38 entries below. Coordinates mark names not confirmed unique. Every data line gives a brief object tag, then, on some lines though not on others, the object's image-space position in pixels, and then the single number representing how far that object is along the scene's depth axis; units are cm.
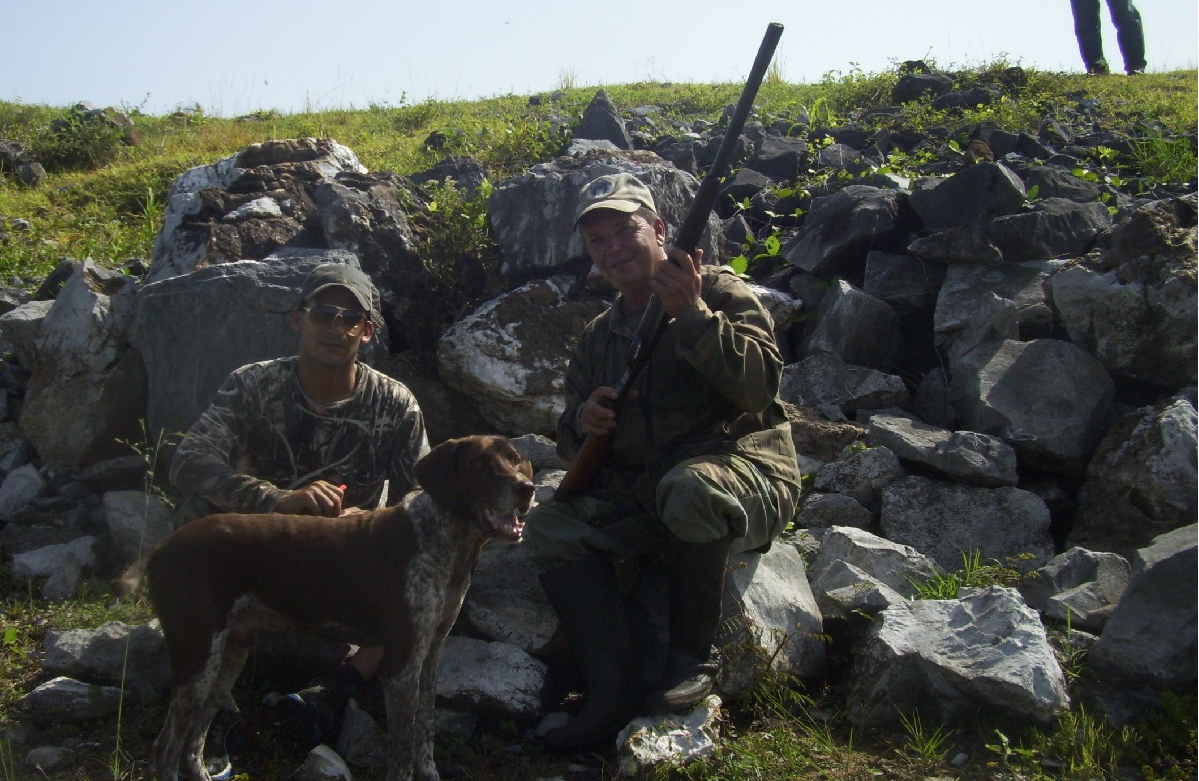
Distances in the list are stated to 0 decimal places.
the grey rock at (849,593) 446
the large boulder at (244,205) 691
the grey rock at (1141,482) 507
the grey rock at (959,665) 377
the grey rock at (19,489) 603
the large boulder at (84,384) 628
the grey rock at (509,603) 453
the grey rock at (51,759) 388
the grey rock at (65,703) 416
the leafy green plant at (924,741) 374
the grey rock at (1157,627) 378
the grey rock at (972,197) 719
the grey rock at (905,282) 714
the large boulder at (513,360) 637
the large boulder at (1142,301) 580
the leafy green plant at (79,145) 1218
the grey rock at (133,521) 562
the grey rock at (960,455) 554
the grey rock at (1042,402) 575
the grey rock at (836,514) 570
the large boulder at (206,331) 602
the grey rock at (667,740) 366
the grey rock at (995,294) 657
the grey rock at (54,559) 531
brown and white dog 365
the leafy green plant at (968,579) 476
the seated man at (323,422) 450
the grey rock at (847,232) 736
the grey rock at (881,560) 495
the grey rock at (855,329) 686
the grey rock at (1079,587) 442
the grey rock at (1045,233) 695
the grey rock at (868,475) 579
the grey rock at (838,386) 658
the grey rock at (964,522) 541
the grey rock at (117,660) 434
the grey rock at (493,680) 417
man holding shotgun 397
